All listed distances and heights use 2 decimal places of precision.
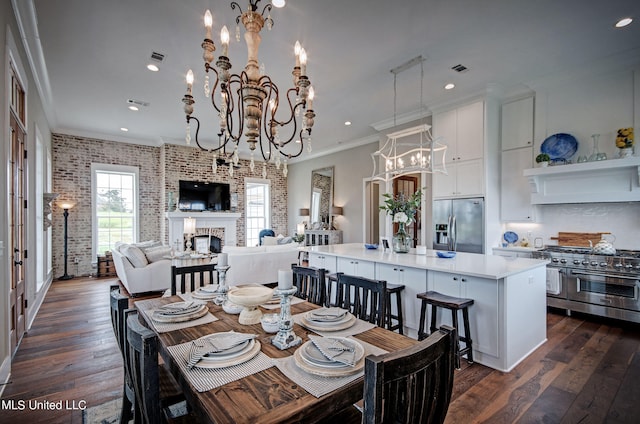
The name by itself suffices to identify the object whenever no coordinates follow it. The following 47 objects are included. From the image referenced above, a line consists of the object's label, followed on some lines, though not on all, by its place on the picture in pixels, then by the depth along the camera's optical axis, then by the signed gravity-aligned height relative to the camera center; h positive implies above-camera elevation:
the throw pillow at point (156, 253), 5.21 -0.73
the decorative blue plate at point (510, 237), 4.84 -0.40
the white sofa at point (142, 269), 4.85 -0.94
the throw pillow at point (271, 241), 7.64 -0.75
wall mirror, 8.38 +0.42
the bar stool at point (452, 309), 2.57 -0.88
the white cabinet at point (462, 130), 4.78 +1.36
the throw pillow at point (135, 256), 4.93 -0.74
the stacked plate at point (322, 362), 1.15 -0.60
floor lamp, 6.41 -0.49
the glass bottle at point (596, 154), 3.94 +0.78
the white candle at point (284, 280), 1.43 -0.32
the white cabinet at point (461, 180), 4.79 +0.53
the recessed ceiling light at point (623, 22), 3.01 +1.92
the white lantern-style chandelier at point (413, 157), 3.54 +0.84
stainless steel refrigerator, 4.78 -0.21
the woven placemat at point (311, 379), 1.06 -0.62
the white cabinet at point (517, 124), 4.65 +1.38
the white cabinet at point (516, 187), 4.62 +0.39
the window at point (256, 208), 9.38 +0.11
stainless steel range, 3.50 -0.85
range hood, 3.75 +0.41
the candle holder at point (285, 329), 1.40 -0.56
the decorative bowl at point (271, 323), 1.58 -0.59
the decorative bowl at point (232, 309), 1.90 -0.61
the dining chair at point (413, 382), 0.82 -0.51
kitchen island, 2.55 -0.73
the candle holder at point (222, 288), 2.06 -0.55
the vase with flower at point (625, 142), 3.72 +0.88
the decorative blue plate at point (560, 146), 4.25 +0.95
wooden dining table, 0.93 -0.63
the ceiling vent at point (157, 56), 3.62 +1.87
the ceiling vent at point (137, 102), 5.15 +1.87
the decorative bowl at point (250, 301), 1.65 -0.51
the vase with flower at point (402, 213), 3.61 -0.01
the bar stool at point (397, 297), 2.76 -0.83
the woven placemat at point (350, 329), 1.58 -0.64
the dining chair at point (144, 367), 1.06 -0.57
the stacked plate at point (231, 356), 1.22 -0.61
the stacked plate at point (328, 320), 1.64 -0.61
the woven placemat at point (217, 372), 1.10 -0.62
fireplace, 7.61 -0.38
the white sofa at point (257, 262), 5.11 -0.90
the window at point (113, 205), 7.06 +0.14
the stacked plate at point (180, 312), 1.75 -0.61
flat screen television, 7.85 +0.40
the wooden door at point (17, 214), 2.91 -0.03
